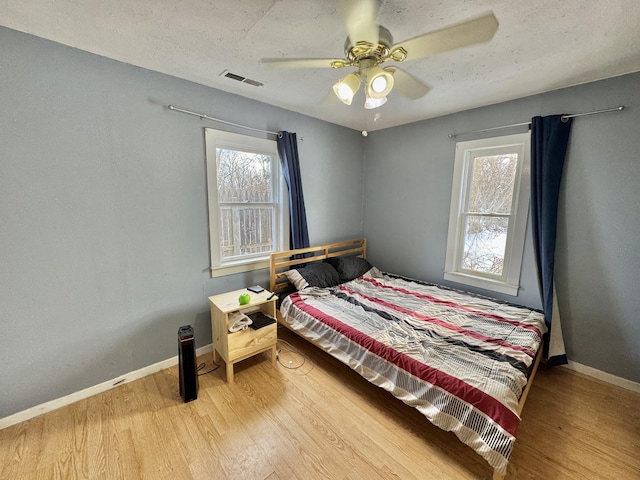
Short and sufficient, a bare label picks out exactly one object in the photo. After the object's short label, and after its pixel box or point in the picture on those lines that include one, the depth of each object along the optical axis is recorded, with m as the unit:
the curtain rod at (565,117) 1.97
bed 1.35
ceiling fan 1.09
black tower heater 1.81
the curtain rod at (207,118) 2.06
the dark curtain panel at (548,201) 2.18
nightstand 2.01
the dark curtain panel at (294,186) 2.71
